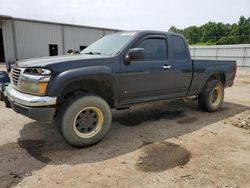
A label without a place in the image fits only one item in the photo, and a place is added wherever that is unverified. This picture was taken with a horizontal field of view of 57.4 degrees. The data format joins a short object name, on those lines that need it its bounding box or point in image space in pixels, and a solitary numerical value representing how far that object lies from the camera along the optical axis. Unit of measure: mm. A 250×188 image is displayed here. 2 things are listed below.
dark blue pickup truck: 3352
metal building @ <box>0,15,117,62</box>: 19672
